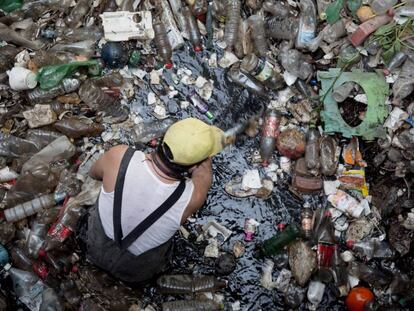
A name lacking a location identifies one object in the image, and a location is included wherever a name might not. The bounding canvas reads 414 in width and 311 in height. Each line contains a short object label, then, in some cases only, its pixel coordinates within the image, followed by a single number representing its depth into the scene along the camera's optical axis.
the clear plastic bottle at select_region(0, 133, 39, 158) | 4.09
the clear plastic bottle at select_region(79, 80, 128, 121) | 4.21
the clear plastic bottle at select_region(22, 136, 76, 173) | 3.99
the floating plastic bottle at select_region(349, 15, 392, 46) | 3.84
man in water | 2.76
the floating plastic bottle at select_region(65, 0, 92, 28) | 4.48
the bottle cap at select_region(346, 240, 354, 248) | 3.87
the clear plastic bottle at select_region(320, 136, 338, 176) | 3.95
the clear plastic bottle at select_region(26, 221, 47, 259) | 3.81
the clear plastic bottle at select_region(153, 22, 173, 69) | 4.39
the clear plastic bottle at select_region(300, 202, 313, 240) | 3.85
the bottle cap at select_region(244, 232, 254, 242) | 3.92
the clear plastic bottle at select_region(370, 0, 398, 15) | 3.83
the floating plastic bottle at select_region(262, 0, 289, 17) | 4.27
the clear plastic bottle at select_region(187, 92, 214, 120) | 4.27
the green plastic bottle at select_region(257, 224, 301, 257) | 3.78
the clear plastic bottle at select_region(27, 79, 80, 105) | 4.16
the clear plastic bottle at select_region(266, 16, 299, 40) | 4.20
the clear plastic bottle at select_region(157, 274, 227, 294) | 3.76
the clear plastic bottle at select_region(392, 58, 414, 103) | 3.72
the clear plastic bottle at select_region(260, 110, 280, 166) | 4.09
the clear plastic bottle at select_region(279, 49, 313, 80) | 4.16
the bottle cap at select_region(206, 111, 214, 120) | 4.26
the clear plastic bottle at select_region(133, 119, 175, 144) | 4.22
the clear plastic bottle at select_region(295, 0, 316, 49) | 4.12
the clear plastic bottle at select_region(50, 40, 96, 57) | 4.36
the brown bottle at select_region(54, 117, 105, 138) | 4.10
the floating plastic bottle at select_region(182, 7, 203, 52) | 4.42
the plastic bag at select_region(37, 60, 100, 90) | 4.12
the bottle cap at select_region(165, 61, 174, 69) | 4.43
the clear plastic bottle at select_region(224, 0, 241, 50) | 4.36
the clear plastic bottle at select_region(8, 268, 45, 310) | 3.75
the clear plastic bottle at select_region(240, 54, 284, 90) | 4.19
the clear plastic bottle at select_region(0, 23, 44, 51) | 4.38
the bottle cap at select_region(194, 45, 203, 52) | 4.42
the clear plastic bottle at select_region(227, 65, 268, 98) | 4.29
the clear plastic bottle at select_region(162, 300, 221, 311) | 3.68
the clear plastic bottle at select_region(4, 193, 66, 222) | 3.90
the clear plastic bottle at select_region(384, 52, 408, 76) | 3.78
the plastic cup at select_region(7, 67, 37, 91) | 4.09
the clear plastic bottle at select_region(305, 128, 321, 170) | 3.95
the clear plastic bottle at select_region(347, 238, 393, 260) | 3.84
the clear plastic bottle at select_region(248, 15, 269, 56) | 4.30
